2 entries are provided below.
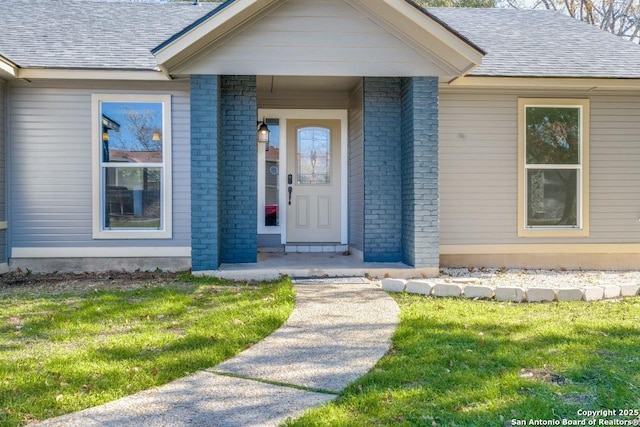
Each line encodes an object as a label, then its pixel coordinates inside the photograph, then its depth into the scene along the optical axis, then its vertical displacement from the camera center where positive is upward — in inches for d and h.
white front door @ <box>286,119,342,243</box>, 375.6 +16.9
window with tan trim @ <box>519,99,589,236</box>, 327.0 +23.2
